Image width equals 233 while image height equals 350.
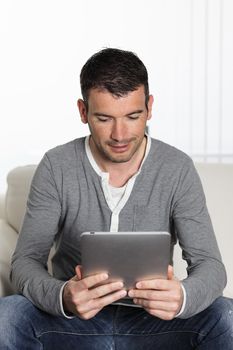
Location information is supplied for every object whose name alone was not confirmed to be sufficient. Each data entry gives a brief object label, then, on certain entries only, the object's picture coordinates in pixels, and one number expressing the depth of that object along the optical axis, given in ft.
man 5.00
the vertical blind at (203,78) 12.30
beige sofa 6.97
